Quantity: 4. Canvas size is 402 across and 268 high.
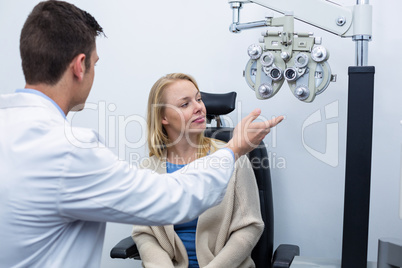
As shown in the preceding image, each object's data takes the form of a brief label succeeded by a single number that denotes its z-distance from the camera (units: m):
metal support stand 1.46
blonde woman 1.72
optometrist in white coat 0.99
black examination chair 1.84
